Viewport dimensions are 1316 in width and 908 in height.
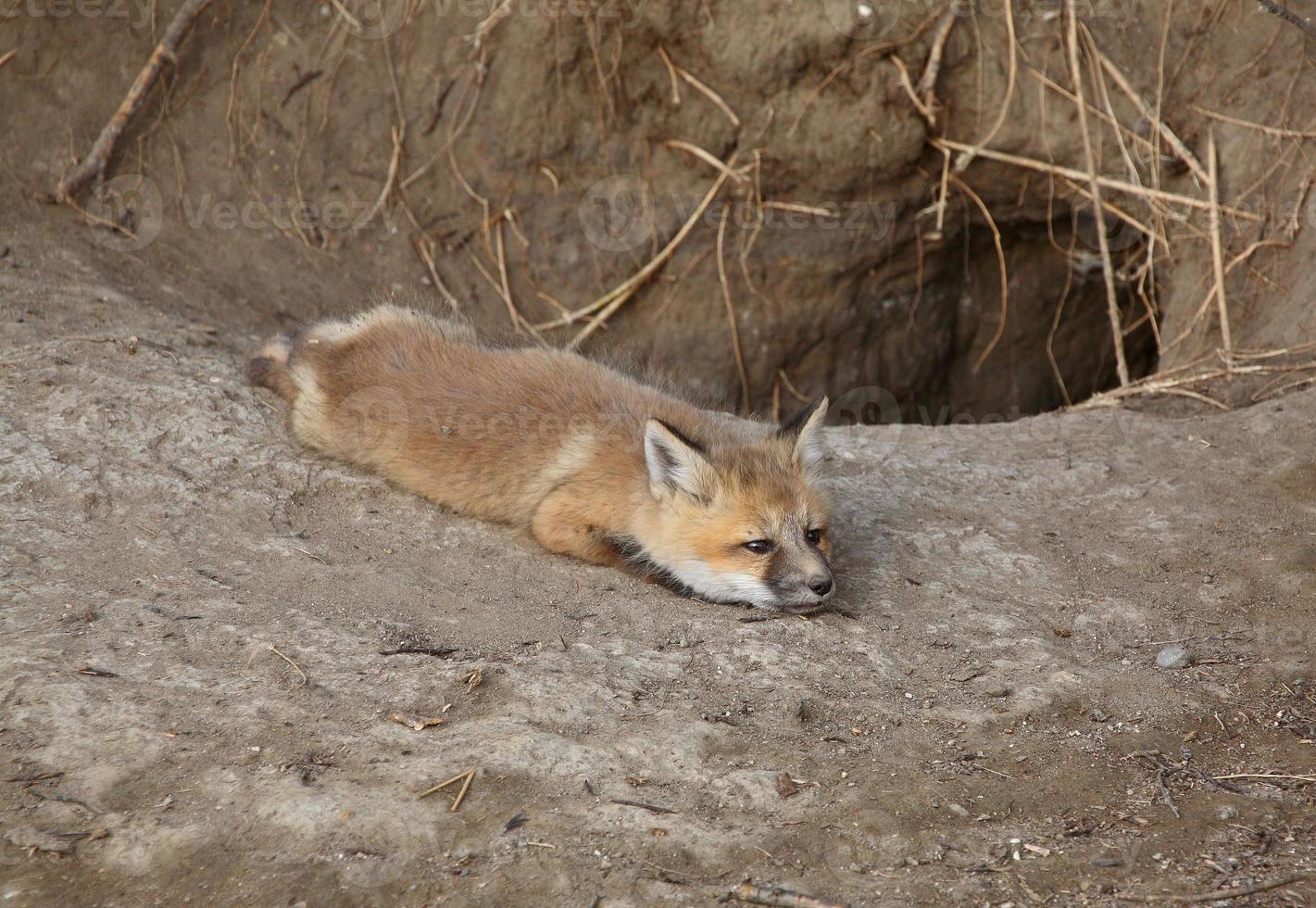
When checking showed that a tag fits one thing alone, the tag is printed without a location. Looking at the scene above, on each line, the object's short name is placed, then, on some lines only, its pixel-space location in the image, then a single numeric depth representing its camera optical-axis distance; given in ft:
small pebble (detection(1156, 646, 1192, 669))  25.91
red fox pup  29.76
